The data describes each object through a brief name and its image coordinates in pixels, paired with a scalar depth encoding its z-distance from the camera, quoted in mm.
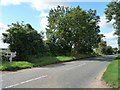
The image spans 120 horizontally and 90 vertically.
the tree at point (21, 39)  11684
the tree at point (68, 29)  20091
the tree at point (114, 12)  16417
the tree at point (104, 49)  35038
